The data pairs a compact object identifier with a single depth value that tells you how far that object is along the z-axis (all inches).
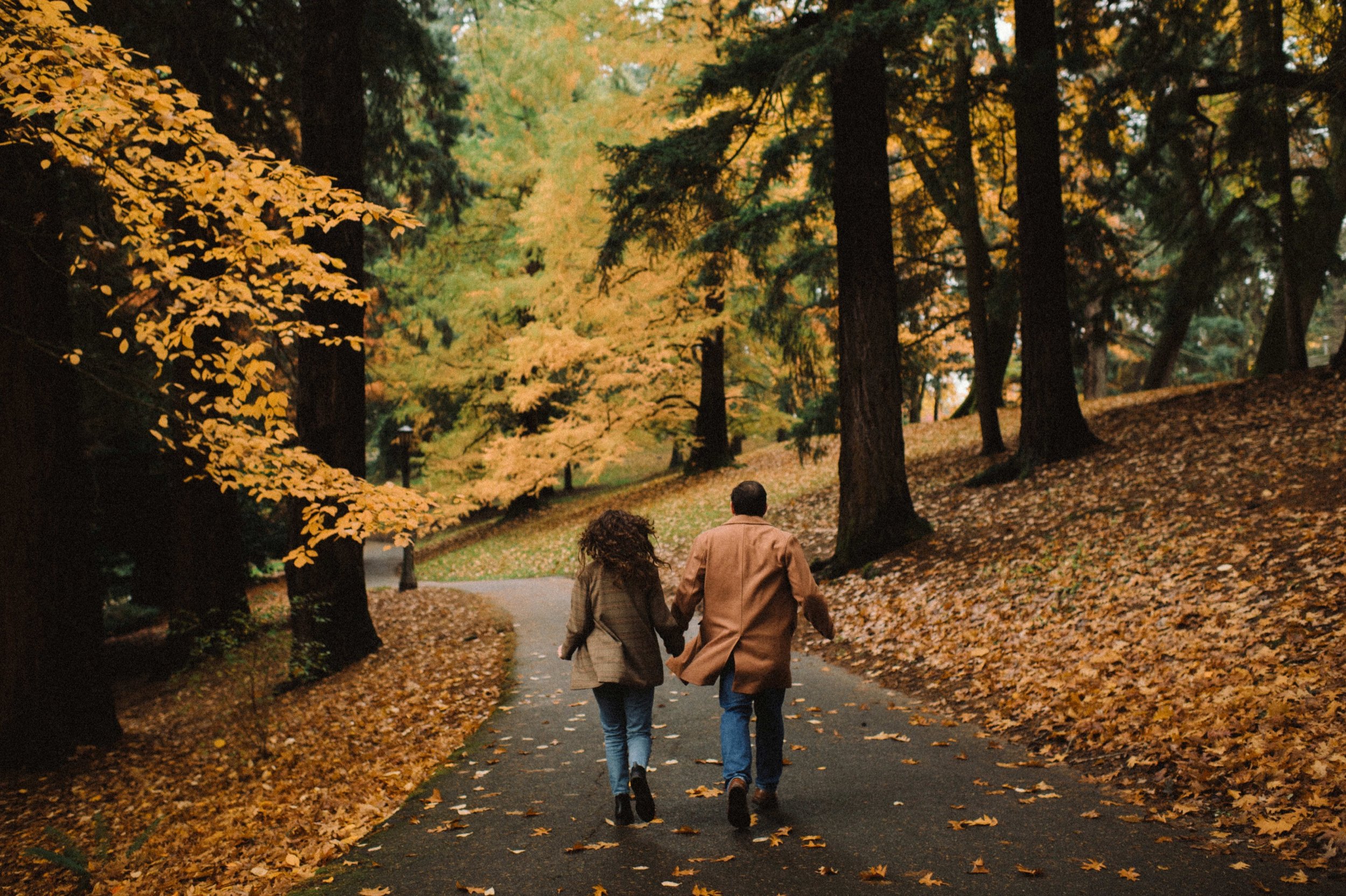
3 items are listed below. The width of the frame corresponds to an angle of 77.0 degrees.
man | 171.9
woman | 176.6
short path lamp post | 718.5
